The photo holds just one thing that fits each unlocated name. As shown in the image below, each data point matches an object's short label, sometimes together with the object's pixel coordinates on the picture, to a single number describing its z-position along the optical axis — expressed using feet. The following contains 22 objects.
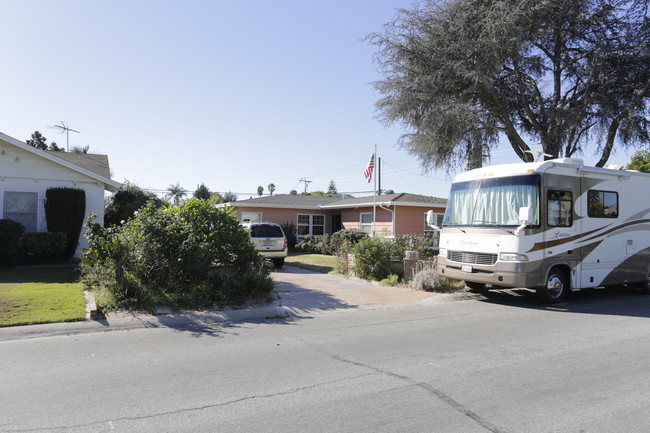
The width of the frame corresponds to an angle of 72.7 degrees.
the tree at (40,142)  145.51
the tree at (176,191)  199.52
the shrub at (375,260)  44.73
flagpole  77.97
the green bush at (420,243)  49.05
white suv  54.60
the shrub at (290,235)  83.16
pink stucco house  78.12
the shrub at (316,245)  76.43
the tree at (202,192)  165.17
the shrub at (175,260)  28.89
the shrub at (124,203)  68.69
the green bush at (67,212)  48.24
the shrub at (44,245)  45.42
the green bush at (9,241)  44.37
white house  48.08
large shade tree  51.55
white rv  32.22
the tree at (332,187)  362.53
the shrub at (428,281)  39.70
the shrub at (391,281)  41.96
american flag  85.15
